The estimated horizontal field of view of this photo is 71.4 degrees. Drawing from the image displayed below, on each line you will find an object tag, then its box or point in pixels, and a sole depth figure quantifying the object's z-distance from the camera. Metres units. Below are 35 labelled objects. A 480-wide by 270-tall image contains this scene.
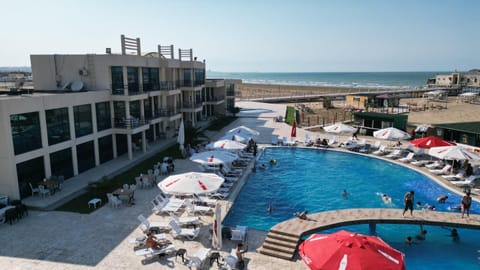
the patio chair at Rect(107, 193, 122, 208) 17.23
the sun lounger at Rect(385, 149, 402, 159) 26.94
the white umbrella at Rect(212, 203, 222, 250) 12.74
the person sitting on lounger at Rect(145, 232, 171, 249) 12.77
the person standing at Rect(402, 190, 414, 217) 15.32
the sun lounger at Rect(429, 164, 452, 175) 22.75
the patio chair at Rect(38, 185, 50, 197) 18.02
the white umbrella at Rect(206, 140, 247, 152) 23.56
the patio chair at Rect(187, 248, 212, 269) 11.89
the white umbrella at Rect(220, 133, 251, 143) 26.69
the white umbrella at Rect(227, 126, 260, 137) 27.83
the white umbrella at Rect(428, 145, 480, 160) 21.16
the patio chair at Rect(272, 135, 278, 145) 31.85
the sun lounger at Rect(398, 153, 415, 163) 25.84
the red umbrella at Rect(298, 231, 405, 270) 8.96
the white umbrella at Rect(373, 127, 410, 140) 27.25
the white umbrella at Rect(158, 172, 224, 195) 15.34
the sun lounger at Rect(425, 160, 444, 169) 23.86
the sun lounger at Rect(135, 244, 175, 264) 12.60
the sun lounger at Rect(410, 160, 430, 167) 24.77
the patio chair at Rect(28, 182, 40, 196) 18.36
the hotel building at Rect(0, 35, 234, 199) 18.00
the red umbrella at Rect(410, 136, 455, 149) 24.27
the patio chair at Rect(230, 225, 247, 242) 13.78
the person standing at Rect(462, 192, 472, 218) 15.31
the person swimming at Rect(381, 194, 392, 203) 19.03
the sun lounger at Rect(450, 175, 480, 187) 20.32
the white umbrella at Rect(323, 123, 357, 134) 30.48
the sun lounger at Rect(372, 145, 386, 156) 28.08
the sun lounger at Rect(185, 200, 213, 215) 16.52
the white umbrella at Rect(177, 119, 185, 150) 26.05
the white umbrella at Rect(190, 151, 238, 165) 20.03
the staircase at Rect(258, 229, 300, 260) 12.83
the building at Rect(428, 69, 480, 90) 91.25
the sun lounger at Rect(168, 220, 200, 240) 14.04
